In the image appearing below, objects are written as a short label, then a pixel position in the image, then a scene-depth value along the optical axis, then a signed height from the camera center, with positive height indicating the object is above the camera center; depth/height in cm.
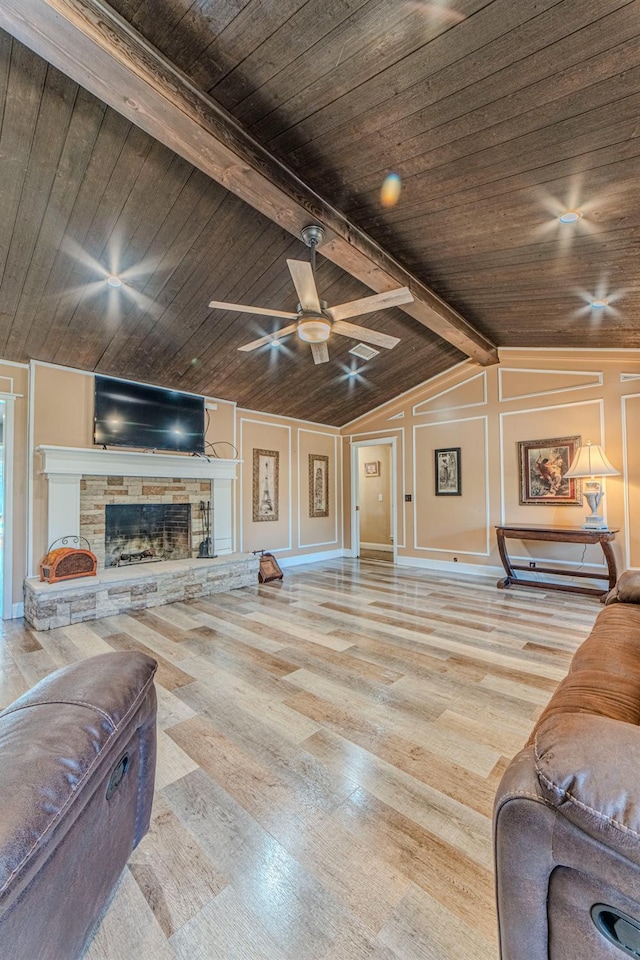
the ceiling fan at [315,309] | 263 +128
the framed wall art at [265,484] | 636 +17
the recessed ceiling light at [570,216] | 258 +179
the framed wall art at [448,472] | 606 +31
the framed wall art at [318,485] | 724 +16
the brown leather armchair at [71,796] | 69 -61
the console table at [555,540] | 437 -58
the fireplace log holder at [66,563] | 388 -66
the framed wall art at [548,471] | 504 +27
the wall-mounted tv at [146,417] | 452 +95
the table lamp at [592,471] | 442 +22
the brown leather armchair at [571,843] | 59 -55
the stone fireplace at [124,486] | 417 +11
